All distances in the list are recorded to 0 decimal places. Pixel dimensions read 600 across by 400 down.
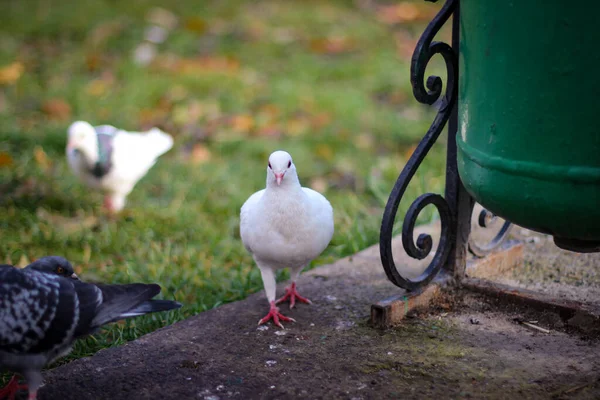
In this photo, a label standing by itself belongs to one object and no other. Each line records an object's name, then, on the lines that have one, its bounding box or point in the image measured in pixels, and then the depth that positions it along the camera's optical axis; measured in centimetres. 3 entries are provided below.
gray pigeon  211
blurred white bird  426
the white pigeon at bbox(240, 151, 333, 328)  265
